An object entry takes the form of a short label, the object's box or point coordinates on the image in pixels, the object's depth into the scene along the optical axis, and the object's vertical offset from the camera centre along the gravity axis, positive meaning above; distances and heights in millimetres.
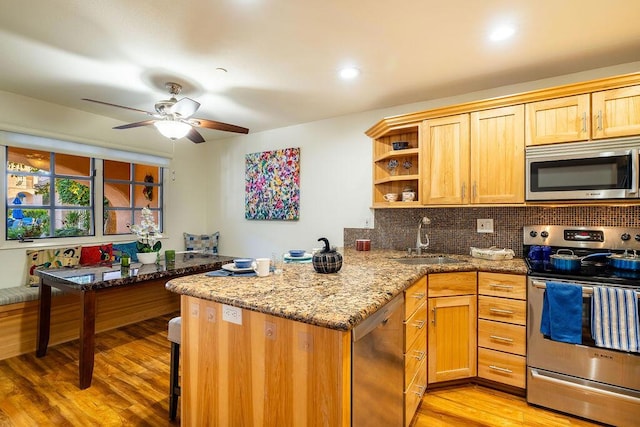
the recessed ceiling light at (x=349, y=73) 2420 +1149
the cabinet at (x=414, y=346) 1759 -807
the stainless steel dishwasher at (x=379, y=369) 1139 -656
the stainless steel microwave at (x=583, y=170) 2030 +325
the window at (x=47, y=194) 3086 +220
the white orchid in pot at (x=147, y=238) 2861 -215
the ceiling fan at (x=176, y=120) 2496 +804
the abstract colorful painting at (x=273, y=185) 3893 +408
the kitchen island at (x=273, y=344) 1077 -509
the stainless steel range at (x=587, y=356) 1813 -858
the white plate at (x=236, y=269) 1796 -315
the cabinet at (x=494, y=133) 2096 +640
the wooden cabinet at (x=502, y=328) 2119 -782
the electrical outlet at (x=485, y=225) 2740 -77
